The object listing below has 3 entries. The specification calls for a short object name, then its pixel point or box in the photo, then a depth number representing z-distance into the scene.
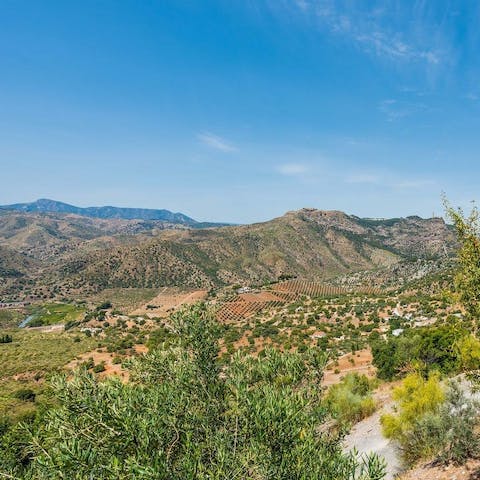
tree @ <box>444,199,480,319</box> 12.79
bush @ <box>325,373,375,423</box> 32.59
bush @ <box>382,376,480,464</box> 18.80
